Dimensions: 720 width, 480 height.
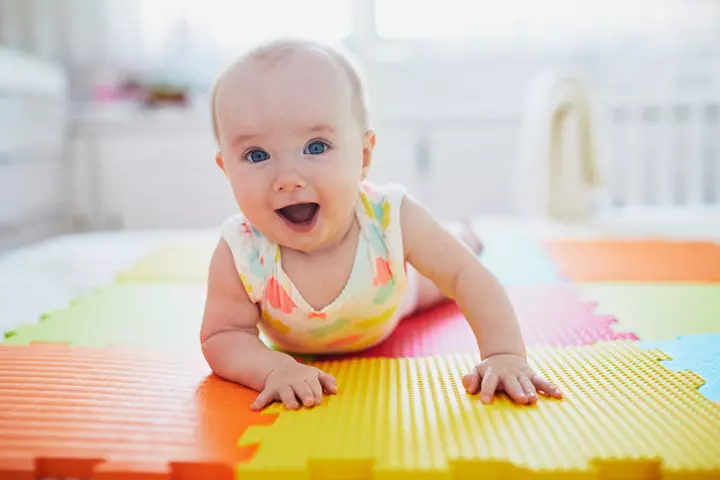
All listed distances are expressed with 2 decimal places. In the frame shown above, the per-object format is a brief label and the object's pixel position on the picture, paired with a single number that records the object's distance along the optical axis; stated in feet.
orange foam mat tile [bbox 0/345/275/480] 1.86
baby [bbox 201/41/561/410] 2.41
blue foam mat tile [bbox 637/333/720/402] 2.35
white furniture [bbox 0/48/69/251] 6.71
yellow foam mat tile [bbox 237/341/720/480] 1.75
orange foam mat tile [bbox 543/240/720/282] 4.42
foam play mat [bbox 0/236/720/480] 1.81
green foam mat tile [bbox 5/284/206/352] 3.22
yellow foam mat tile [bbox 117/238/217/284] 4.62
